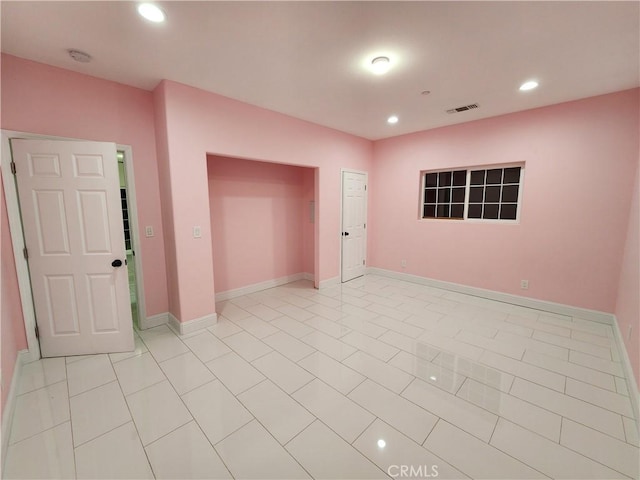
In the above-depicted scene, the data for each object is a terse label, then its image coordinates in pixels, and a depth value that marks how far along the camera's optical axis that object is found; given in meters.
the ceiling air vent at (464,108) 3.46
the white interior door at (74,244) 2.40
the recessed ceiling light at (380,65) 2.36
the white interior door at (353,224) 4.96
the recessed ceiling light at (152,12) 1.73
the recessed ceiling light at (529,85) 2.80
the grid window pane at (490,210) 4.17
